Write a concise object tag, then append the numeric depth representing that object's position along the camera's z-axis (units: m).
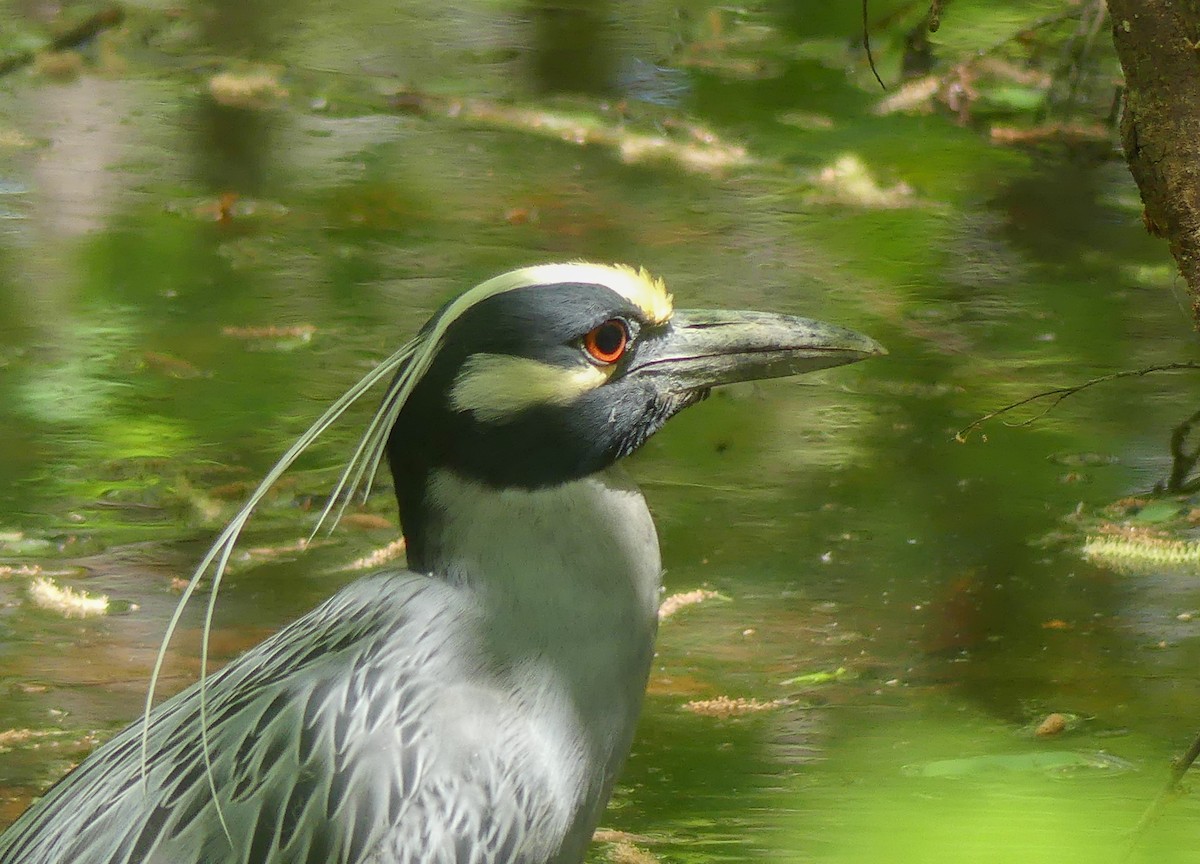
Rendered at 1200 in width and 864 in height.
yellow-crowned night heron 4.65
